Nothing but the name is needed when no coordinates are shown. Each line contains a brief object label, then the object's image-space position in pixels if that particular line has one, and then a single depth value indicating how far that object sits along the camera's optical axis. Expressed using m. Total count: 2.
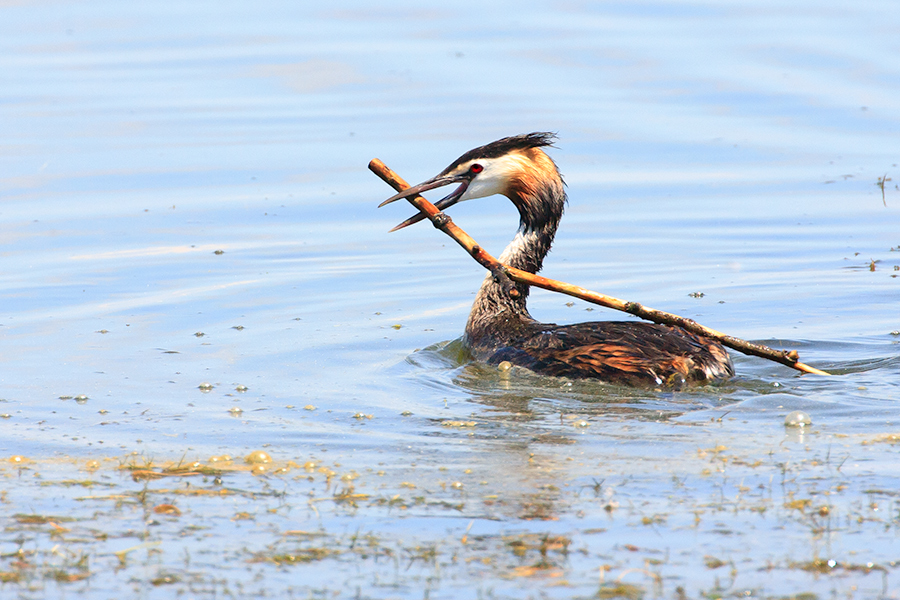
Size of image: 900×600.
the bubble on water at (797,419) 14.26
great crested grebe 16.33
